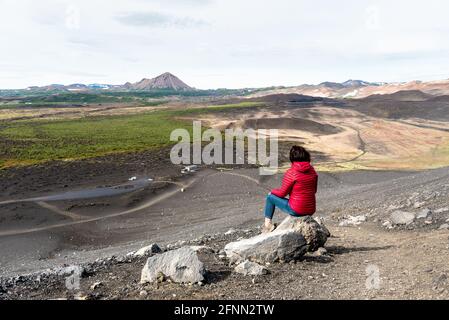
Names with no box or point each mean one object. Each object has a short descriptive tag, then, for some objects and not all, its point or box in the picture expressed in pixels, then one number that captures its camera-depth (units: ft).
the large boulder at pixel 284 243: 37.04
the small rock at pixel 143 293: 31.12
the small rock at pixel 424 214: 53.67
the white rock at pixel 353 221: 58.08
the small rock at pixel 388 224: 53.62
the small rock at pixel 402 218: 53.47
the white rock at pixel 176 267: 33.24
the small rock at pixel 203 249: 43.12
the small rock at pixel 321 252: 38.99
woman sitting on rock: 36.29
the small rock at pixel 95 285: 34.71
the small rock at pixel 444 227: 48.08
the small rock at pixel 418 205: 60.94
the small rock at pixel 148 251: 46.21
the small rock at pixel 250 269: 34.63
